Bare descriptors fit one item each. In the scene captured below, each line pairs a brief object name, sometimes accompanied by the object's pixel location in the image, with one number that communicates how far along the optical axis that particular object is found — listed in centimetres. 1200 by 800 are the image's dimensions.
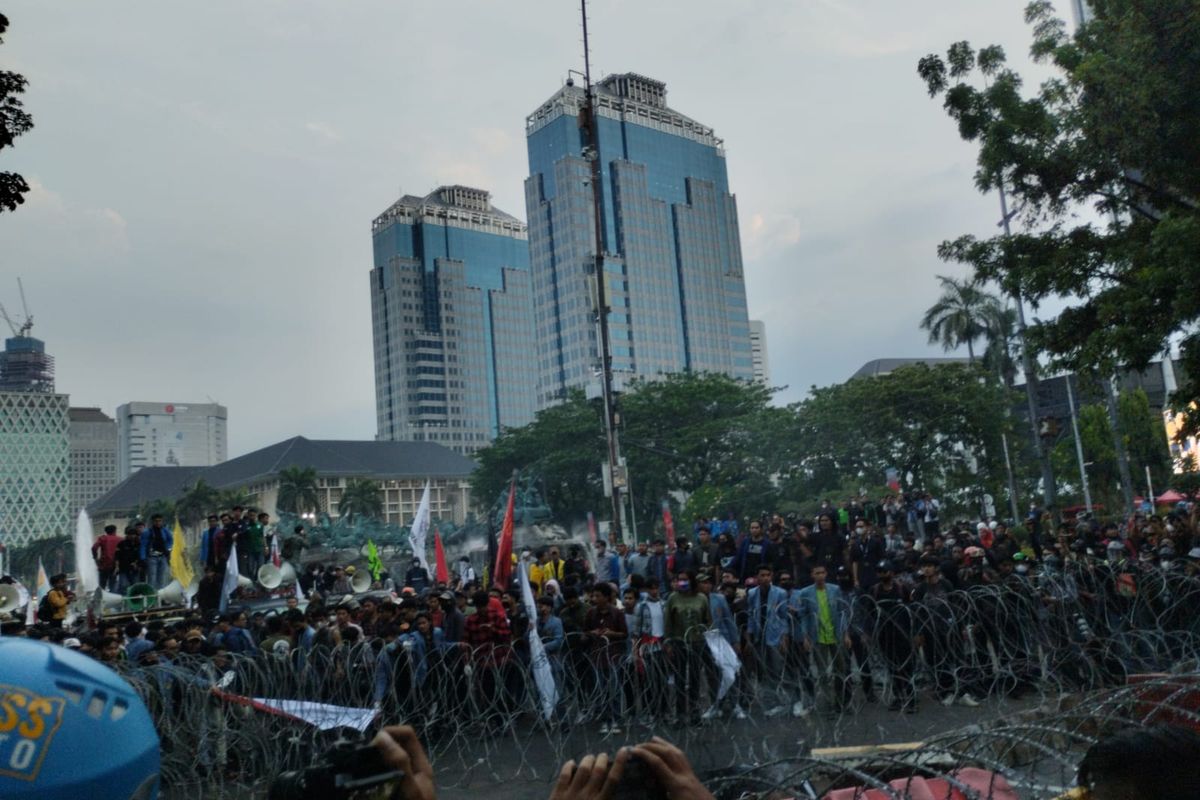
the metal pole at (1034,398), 3058
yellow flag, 2073
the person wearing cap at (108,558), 1869
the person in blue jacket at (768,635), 1175
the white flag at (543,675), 1062
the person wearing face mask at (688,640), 1091
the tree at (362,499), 9531
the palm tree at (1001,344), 5112
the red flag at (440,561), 2219
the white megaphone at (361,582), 2509
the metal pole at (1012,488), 4077
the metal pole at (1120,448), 3097
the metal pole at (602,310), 2611
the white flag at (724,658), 1116
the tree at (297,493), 8831
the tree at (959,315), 5216
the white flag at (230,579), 1789
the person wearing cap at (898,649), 1146
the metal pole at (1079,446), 4080
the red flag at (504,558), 1717
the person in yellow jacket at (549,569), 1934
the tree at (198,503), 9262
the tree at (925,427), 4584
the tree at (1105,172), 1384
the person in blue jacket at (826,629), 1162
